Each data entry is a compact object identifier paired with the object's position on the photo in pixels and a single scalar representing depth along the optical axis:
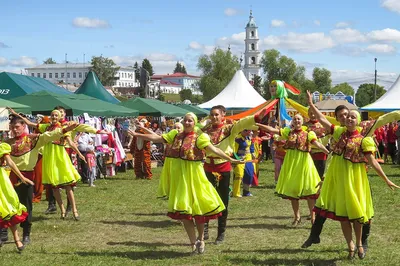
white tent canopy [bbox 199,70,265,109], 26.92
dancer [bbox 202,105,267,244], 7.95
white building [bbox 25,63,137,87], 174.25
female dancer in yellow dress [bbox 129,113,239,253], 7.03
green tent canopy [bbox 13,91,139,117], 16.34
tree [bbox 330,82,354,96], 114.26
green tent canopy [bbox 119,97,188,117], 22.84
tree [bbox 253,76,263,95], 102.12
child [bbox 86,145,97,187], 15.25
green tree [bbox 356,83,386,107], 98.28
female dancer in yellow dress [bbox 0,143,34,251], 7.01
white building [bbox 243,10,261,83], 128.25
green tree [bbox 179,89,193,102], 119.75
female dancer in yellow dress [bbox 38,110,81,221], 9.64
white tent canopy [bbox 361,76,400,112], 23.17
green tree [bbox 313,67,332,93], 107.12
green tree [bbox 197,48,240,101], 84.19
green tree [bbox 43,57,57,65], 184.60
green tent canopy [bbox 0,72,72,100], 18.97
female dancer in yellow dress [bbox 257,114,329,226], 8.98
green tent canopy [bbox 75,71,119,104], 23.83
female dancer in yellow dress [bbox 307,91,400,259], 6.52
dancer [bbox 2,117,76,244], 7.90
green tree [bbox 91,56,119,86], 117.00
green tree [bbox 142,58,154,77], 144.12
